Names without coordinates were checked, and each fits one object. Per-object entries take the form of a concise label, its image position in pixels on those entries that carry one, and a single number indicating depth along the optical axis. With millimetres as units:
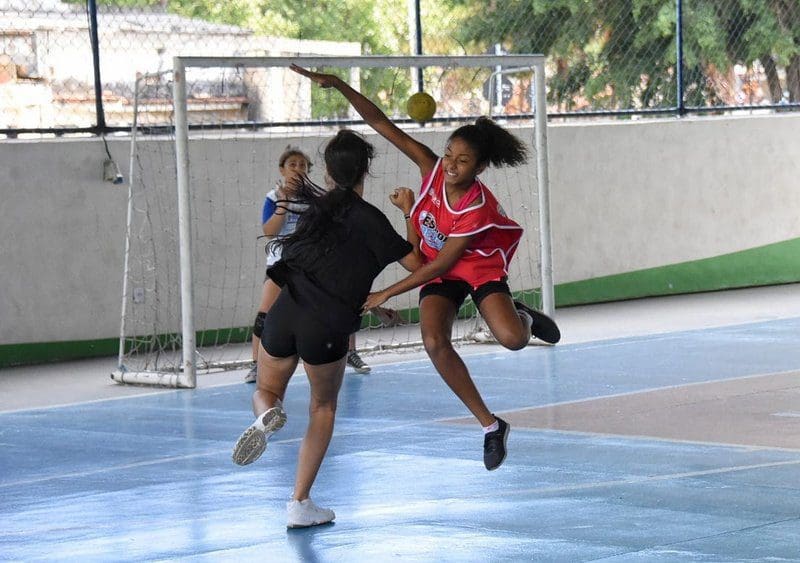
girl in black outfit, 6758
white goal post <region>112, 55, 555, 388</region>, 14156
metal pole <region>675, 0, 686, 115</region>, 18500
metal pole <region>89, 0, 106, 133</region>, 14156
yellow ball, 10000
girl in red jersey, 7832
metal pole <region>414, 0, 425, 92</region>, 16422
